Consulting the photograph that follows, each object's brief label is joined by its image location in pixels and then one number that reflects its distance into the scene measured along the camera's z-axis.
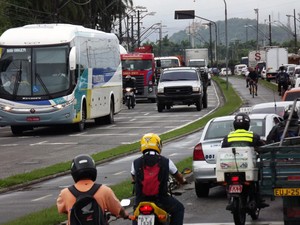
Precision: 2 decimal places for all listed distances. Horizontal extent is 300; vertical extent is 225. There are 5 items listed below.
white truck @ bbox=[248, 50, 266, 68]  114.49
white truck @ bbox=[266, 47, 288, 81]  91.38
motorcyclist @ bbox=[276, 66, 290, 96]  56.18
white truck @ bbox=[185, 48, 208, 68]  105.24
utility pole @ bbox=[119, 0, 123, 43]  89.97
